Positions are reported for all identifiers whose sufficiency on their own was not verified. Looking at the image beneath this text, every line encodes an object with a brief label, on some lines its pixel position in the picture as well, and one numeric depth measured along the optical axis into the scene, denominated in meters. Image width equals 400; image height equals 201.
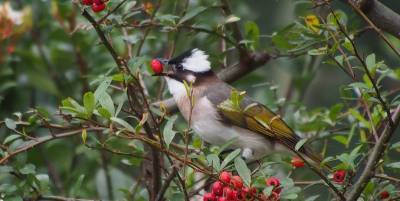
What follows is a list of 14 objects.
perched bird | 7.11
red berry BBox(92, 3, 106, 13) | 5.36
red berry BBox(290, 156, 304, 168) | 5.93
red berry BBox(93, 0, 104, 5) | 5.31
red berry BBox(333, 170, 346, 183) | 5.27
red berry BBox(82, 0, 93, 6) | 5.24
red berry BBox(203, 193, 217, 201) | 5.02
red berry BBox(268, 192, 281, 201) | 4.92
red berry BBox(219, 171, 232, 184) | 4.88
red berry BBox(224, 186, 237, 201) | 4.85
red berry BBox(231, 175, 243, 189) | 4.86
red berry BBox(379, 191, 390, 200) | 5.23
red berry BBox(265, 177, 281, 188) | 5.05
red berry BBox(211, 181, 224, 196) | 4.93
